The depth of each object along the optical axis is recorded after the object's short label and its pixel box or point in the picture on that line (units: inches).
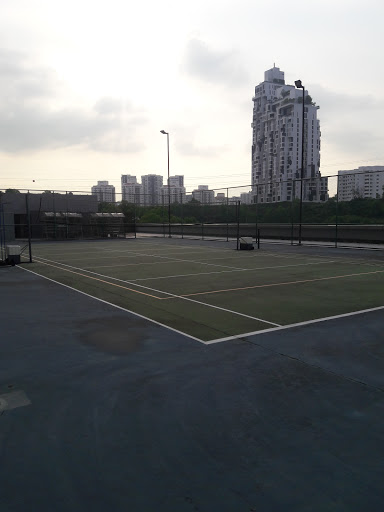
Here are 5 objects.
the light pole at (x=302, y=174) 1110.7
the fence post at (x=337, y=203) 1058.1
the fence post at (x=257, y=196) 1338.5
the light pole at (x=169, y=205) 1652.3
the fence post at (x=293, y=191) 1184.4
